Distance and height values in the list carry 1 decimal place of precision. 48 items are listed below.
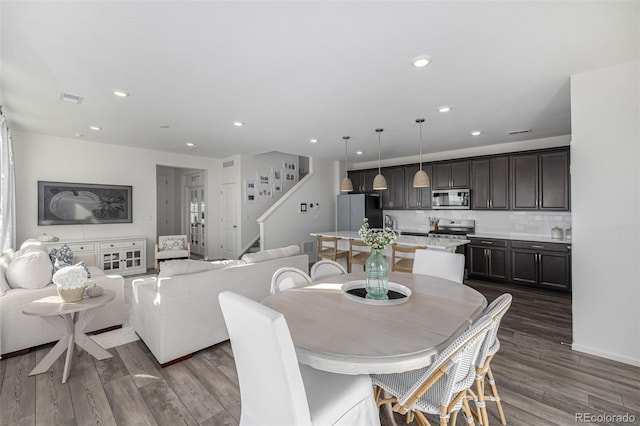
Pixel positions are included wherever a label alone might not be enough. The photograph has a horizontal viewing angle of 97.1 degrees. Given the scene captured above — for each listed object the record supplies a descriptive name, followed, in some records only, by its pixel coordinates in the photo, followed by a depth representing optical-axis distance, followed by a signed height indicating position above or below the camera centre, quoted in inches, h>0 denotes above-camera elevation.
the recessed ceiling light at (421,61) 91.8 +50.3
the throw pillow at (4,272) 100.8 -20.7
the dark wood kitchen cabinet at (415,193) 242.4 +17.2
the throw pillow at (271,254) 124.5 -19.0
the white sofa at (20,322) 99.4 -38.4
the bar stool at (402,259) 147.3 -26.1
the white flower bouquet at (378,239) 78.5 -7.3
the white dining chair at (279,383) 41.4 -29.1
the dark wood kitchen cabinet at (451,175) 221.6 +29.8
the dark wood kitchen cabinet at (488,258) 195.5 -33.4
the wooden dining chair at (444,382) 47.3 -32.7
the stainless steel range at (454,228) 220.1 -13.6
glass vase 74.9 -16.9
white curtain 142.3 +14.0
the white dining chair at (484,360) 60.9 -33.2
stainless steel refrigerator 266.7 +2.6
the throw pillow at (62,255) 131.5 -18.5
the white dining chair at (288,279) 91.6 -22.3
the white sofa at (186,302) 95.5 -32.0
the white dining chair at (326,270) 109.7 -22.2
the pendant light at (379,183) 175.5 +18.5
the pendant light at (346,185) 191.9 +18.7
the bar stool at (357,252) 175.3 -26.0
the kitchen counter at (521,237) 181.2 -18.4
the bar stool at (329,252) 187.0 -26.5
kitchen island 149.9 -16.9
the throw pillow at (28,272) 105.2 -20.9
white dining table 46.7 -22.9
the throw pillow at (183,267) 98.9 -19.3
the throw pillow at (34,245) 139.8 -14.6
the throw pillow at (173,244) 241.6 -25.1
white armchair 233.8 -29.0
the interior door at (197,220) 302.5 -5.8
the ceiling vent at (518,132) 182.4 +51.7
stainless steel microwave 220.8 +10.3
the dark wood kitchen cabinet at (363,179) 282.4 +34.5
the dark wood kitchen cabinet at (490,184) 203.5 +20.6
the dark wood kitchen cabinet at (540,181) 181.3 +20.2
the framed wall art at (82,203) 197.9 +9.3
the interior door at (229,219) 270.7 -4.8
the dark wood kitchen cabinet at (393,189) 259.8 +21.6
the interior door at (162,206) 330.6 +10.7
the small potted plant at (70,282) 90.8 -21.7
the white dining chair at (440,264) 100.5 -19.6
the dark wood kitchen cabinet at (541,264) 173.2 -34.1
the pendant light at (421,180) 156.0 +17.9
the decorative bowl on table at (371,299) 69.2 -22.0
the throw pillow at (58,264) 122.1 -21.3
